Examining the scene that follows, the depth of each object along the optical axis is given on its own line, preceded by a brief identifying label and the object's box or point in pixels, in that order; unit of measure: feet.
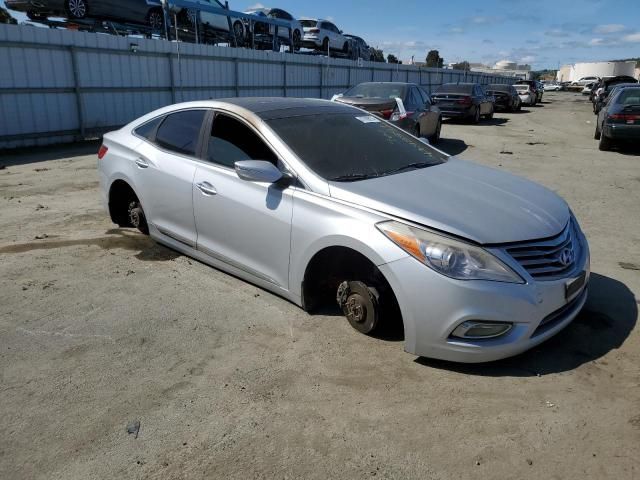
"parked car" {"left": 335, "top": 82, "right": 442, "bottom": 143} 35.37
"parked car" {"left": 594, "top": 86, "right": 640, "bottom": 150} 38.40
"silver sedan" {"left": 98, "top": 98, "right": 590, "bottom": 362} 9.24
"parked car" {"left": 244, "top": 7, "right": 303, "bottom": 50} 78.12
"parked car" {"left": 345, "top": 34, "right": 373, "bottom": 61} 99.03
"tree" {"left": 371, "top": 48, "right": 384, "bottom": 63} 180.18
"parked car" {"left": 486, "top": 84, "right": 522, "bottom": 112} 87.66
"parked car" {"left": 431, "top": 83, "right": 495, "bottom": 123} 62.44
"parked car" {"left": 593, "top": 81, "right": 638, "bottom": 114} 74.69
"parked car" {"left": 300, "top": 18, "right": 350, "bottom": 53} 86.53
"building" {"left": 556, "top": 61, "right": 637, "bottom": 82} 263.29
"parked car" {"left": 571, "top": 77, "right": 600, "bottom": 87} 217.44
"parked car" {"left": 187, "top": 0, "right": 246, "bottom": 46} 62.69
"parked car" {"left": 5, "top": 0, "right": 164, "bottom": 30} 43.93
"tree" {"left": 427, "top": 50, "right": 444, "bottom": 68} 316.23
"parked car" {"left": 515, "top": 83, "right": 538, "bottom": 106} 106.22
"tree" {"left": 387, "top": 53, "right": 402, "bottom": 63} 226.01
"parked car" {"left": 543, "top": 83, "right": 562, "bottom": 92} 240.90
